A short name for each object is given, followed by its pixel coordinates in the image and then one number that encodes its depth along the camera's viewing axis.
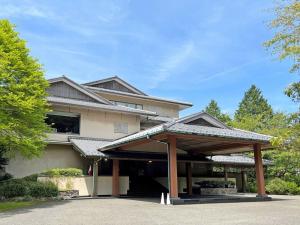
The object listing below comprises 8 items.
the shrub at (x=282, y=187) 25.45
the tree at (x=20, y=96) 15.48
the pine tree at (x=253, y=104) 68.19
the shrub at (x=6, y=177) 20.27
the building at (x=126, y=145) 17.80
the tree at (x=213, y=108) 64.16
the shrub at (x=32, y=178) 19.25
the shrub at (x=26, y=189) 17.30
